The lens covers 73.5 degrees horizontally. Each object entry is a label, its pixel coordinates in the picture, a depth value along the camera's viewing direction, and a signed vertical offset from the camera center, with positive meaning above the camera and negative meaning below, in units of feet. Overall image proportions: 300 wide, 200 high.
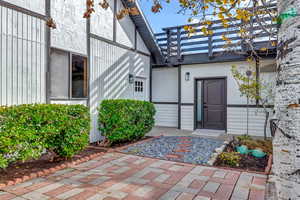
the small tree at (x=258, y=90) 18.97 +1.13
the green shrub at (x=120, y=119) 16.58 -1.59
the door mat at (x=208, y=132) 22.79 -3.74
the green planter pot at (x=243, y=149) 14.51 -3.55
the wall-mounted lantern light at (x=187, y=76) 26.14 +3.23
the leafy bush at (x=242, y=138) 17.33 -3.22
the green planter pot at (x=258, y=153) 13.88 -3.66
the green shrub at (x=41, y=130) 9.75 -1.61
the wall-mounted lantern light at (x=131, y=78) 23.62 +2.64
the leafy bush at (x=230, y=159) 12.48 -3.71
